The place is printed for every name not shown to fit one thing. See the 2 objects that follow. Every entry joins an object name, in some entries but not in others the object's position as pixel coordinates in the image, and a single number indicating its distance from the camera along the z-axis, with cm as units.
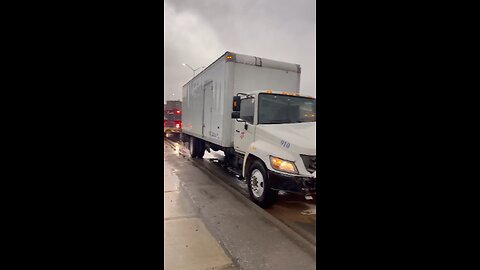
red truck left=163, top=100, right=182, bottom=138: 1802
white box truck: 427
